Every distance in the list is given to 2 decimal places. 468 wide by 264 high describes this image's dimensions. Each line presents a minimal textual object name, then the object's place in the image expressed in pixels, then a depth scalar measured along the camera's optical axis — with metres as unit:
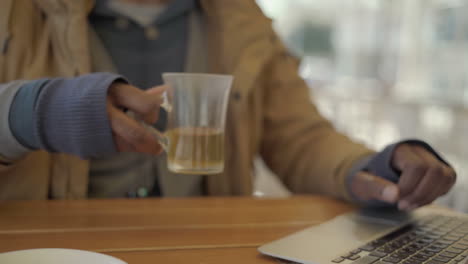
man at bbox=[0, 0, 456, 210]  0.70
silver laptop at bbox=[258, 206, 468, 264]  0.57
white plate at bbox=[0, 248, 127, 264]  0.48
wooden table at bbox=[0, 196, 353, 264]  0.61
